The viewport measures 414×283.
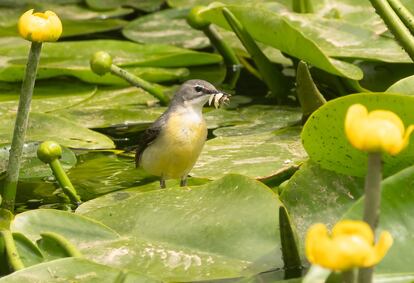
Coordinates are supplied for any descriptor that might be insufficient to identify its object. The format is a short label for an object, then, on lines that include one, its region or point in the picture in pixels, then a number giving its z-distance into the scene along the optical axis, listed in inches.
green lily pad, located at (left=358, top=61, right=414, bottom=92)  303.4
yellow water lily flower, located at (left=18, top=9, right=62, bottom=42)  191.8
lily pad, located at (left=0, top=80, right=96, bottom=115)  310.7
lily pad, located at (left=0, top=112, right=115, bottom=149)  274.2
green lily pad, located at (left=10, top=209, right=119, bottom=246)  199.5
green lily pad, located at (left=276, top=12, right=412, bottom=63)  282.7
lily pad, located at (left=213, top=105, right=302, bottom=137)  286.8
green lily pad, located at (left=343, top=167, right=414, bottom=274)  162.2
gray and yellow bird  267.3
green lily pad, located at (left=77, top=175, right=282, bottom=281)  188.2
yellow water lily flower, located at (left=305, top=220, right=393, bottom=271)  107.2
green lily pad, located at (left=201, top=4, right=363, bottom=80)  264.1
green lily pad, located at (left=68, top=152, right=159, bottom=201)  261.6
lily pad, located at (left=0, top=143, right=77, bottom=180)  265.0
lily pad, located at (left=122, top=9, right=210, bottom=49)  376.5
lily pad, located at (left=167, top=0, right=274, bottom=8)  398.3
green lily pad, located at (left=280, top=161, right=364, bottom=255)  196.9
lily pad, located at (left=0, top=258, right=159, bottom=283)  173.9
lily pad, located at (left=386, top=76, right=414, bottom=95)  213.9
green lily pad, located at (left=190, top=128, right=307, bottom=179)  242.8
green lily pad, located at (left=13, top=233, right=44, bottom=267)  188.4
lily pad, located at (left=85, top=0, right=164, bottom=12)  430.0
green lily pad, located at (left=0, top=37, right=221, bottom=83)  325.1
